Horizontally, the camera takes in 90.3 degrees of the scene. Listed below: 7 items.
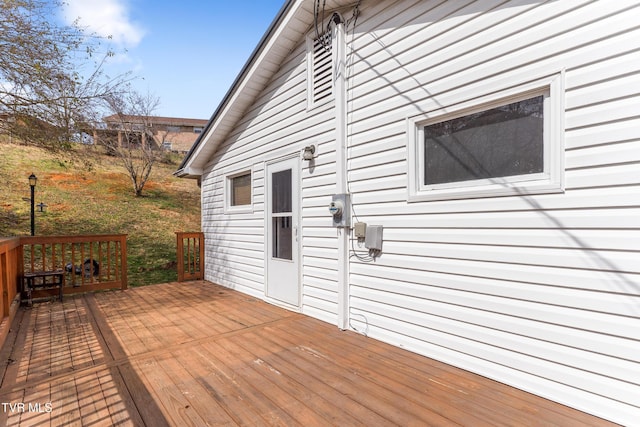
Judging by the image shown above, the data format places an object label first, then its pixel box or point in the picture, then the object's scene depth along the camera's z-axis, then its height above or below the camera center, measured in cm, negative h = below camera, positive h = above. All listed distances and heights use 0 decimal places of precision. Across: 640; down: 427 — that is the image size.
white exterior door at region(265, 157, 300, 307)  428 -31
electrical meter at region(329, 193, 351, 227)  342 +0
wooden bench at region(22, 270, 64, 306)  463 -106
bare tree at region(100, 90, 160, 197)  1509 +355
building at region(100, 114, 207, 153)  1587 +479
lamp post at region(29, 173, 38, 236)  840 +41
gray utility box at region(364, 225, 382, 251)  312 -29
